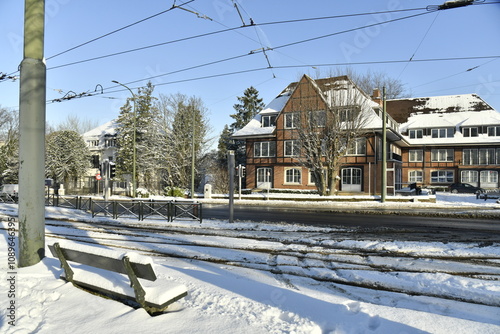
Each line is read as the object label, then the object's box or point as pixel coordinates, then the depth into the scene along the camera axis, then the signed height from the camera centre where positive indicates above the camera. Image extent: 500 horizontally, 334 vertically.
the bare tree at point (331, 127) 27.72 +4.14
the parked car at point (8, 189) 27.50 -1.26
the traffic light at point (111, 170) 18.10 +0.35
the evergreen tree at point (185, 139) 37.88 +4.32
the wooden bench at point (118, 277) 3.90 -1.39
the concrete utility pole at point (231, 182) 13.87 -0.23
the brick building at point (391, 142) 32.44 +4.00
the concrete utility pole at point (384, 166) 22.47 +0.70
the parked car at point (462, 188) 37.49 -1.30
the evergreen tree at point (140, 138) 39.28 +4.82
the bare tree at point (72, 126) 60.28 +9.12
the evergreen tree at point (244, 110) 55.18 +10.99
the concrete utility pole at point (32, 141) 5.96 +0.62
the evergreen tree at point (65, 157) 45.16 +2.68
